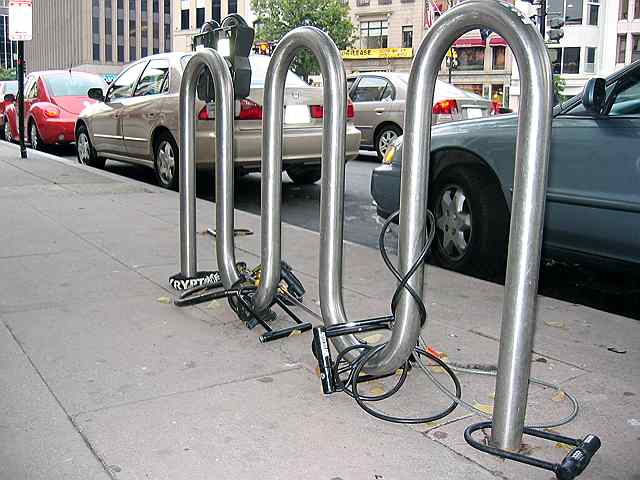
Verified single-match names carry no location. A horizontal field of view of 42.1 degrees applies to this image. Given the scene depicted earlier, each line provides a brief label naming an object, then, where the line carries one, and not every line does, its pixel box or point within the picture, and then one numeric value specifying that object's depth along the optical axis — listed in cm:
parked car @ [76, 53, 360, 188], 865
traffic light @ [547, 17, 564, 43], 2302
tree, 5706
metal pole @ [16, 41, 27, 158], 1252
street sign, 1246
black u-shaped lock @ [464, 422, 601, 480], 256
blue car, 467
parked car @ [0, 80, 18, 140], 1878
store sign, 6234
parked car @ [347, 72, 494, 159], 1320
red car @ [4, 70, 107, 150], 1448
